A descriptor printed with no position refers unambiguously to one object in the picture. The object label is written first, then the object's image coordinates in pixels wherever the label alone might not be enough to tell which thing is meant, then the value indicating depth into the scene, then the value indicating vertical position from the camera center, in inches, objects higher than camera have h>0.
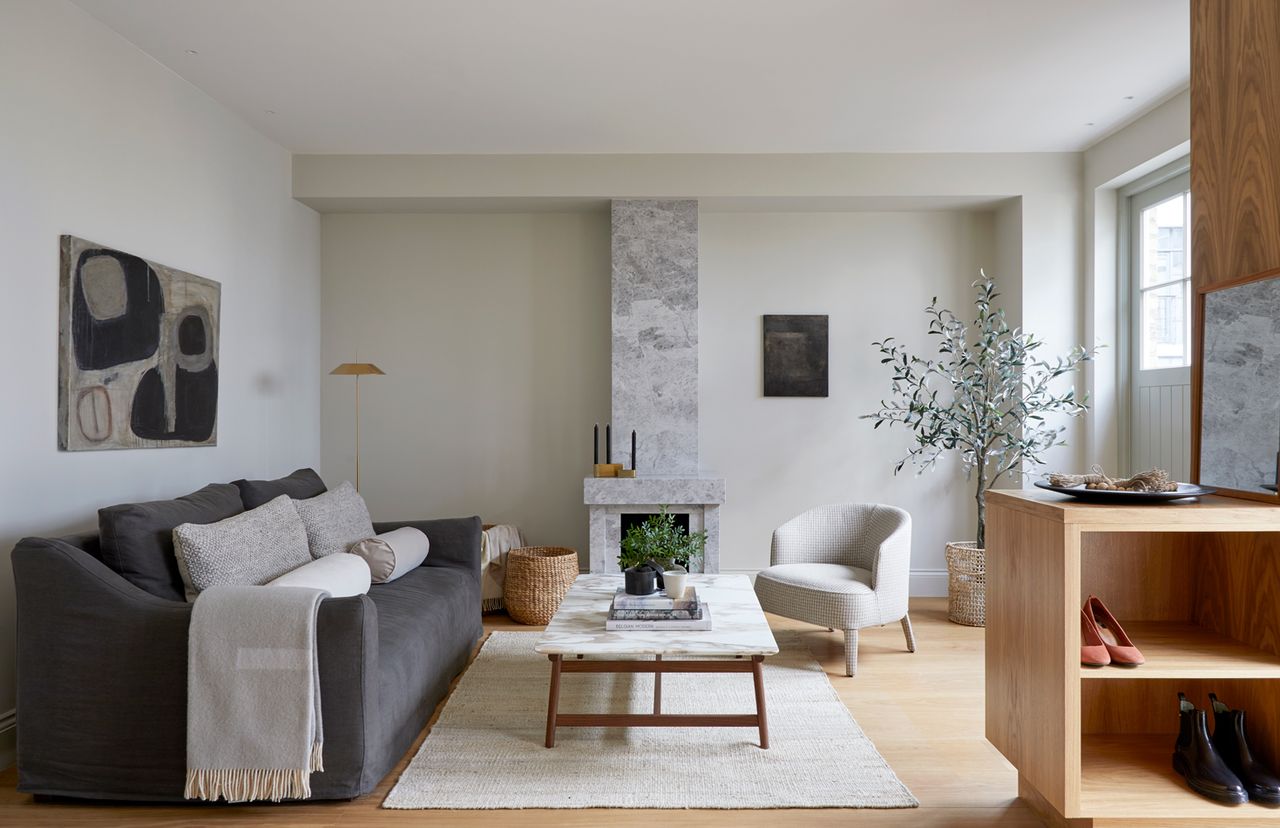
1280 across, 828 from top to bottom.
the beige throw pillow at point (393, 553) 140.5 -24.4
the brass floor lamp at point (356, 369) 189.9 +9.6
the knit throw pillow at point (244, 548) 105.4 -18.7
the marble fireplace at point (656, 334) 206.2 +19.2
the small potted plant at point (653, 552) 130.4 -22.0
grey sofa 97.0 -31.7
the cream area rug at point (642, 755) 100.8 -46.2
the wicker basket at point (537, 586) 185.2 -38.6
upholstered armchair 151.6 -31.3
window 172.7 +27.7
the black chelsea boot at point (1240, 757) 83.3 -35.5
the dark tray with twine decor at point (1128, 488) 86.2 -8.1
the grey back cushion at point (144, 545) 104.4 -16.9
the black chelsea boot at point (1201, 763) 83.4 -36.0
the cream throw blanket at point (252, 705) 94.5 -33.2
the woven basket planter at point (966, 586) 185.6 -38.8
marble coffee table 108.0 -30.5
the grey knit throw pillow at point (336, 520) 138.4 -18.9
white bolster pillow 109.7 -22.6
